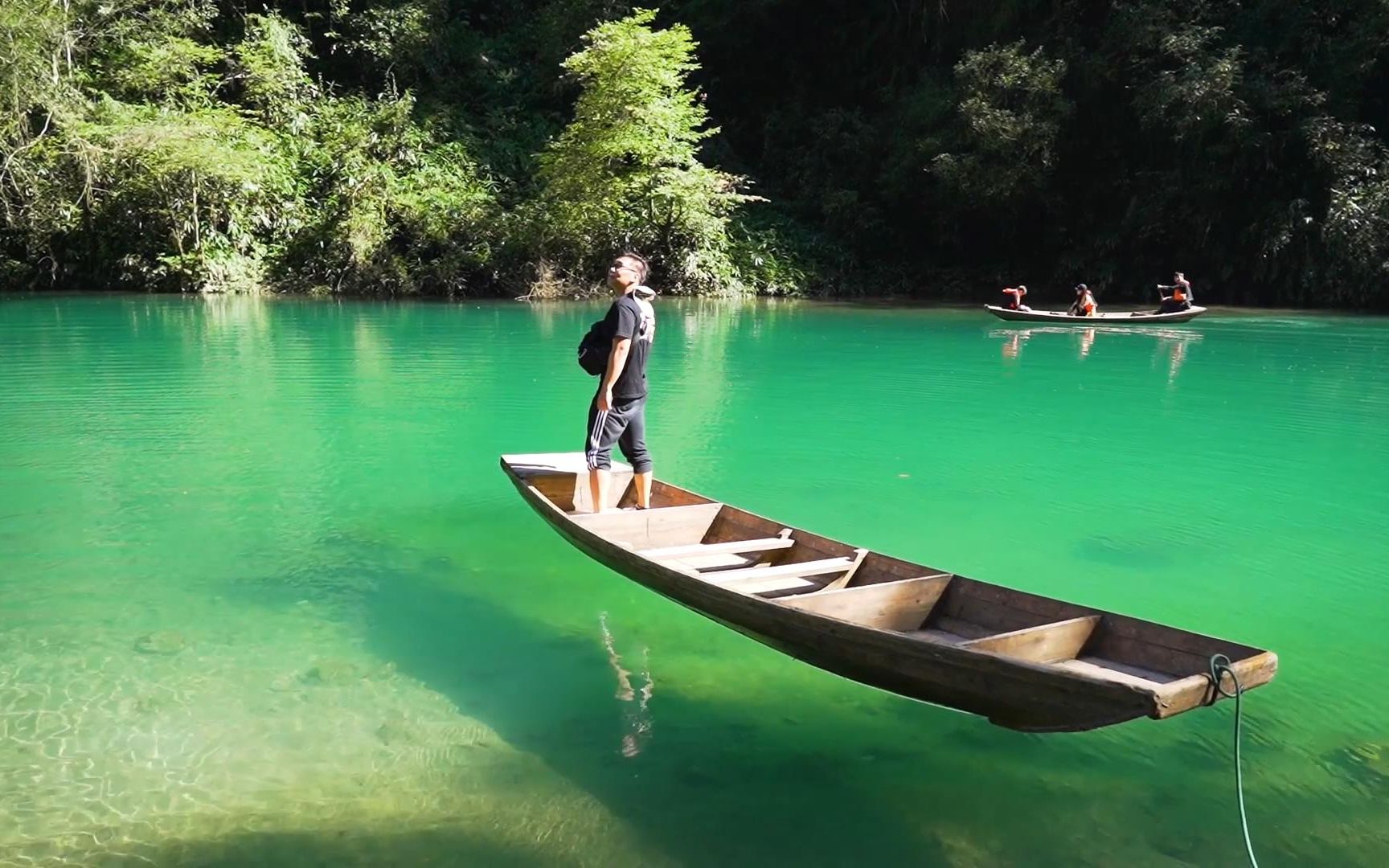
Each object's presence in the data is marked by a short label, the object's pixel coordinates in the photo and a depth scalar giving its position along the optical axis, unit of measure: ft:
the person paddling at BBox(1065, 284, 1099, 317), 64.75
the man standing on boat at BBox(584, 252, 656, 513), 17.38
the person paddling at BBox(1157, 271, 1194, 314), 65.16
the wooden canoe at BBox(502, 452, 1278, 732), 10.11
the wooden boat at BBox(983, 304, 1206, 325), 63.21
